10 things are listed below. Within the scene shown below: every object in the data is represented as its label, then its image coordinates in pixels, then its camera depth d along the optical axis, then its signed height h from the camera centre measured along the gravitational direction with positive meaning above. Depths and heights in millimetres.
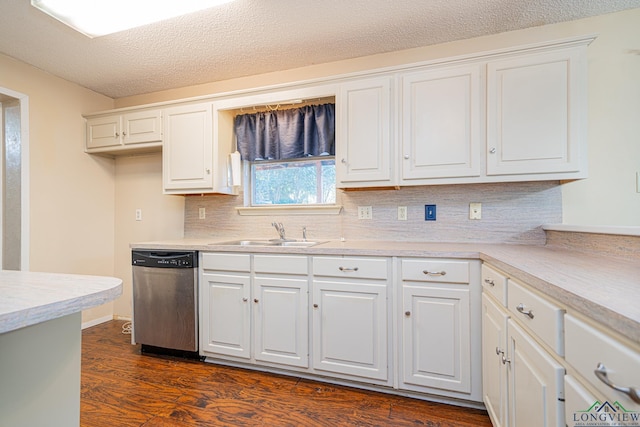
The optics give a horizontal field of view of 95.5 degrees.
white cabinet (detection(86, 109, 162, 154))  2760 +799
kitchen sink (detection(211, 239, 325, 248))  2480 -264
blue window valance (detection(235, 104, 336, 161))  2500 +714
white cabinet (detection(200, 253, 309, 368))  1979 -686
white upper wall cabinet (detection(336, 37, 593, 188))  1763 +606
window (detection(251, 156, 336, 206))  2674 +290
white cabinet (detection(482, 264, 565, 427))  865 -548
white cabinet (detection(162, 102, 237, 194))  2564 +535
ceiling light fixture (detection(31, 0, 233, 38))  1728 +1252
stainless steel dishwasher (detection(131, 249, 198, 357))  2227 -698
